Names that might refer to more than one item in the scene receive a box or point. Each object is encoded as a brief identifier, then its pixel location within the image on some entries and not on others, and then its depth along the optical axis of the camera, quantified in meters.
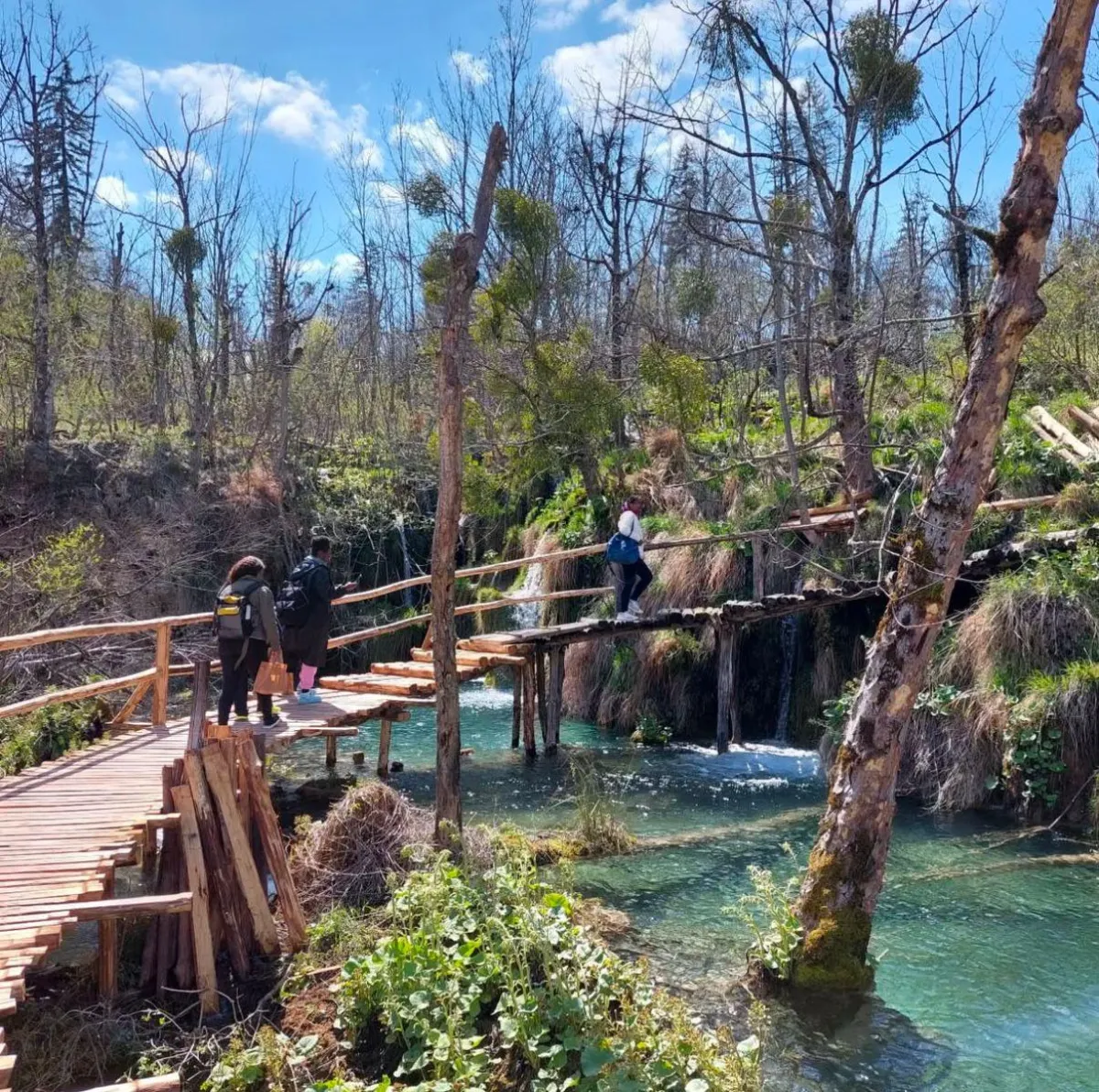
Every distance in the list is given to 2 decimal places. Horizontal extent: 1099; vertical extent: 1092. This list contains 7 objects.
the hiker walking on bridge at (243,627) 8.22
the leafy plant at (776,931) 5.66
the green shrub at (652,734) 13.53
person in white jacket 12.75
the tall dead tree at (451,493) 6.92
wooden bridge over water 5.01
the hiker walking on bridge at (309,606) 9.17
